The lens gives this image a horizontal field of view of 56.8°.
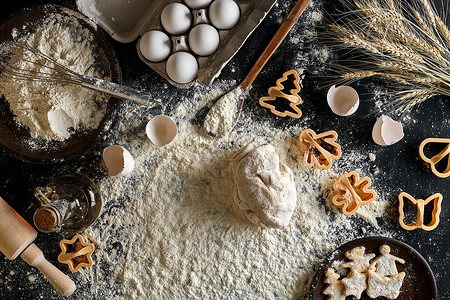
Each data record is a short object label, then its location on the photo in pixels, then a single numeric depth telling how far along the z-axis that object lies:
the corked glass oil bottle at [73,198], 1.31
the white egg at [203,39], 1.29
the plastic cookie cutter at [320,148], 1.39
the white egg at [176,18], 1.30
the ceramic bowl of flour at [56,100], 1.34
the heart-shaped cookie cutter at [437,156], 1.40
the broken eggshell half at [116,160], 1.37
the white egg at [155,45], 1.31
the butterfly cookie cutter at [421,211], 1.39
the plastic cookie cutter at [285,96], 1.40
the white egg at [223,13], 1.30
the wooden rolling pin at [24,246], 1.28
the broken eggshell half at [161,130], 1.39
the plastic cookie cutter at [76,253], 1.39
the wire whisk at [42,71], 1.31
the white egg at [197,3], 1.32
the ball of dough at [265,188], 1.30
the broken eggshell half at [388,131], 1.41
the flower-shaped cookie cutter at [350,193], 1.37
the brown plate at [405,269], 1.37
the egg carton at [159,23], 1.32
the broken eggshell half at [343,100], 1.40
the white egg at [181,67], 1.30
